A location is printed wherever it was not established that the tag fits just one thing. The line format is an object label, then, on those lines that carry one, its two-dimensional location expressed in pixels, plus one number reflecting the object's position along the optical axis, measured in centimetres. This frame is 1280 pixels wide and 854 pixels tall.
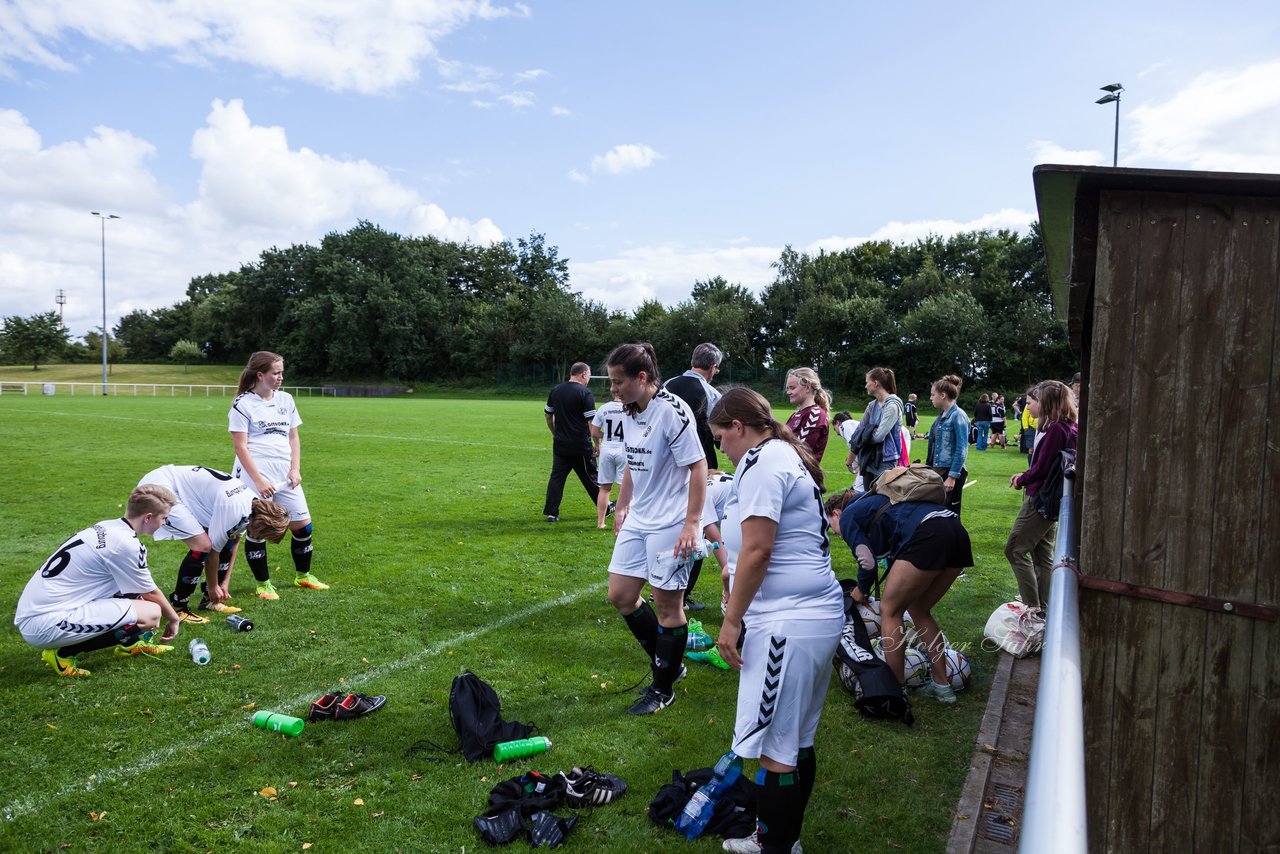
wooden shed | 304
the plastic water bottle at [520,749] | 411
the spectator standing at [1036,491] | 594
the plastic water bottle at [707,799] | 350
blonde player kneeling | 498
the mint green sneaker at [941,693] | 498
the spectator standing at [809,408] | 744
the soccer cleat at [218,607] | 641
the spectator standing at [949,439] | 770
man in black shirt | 1015
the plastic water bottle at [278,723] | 434
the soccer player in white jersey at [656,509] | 469
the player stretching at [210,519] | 603
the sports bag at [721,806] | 350
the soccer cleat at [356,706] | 453
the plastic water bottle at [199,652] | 534
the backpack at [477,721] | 416
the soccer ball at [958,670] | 515
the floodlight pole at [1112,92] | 1439
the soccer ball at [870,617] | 550
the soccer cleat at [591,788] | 370
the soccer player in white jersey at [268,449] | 653
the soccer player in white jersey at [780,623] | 298
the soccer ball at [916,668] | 518
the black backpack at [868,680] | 463
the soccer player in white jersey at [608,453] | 636
